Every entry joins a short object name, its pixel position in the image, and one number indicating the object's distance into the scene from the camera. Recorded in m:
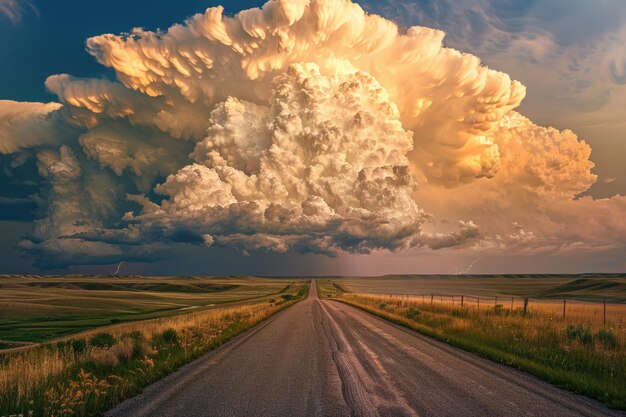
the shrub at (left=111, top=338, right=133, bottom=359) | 14.46
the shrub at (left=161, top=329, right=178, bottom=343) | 19.72
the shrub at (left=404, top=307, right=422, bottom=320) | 33.16
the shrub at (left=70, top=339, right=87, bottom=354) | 17.06
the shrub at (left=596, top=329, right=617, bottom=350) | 18.53
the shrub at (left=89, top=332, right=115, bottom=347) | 17.92
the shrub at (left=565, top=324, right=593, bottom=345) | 19.23
